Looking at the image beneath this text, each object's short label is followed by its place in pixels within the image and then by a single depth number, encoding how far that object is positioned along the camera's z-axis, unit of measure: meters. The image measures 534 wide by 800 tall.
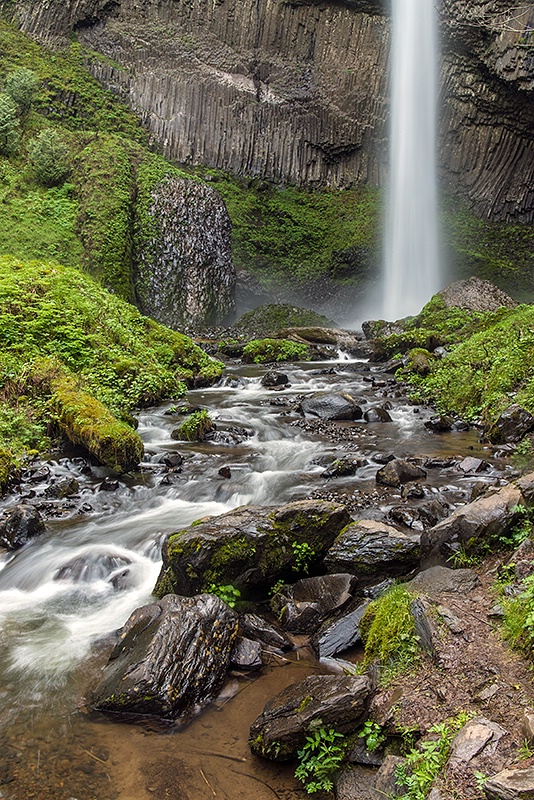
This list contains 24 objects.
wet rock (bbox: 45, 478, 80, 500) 7.38
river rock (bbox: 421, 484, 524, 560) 4.64
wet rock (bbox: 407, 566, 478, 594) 4.18
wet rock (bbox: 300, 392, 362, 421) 11.05
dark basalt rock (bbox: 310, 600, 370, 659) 4.30
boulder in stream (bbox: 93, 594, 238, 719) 3.75
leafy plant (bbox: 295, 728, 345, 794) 3.06
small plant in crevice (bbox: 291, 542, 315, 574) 5.25
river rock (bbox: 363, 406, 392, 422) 10.86
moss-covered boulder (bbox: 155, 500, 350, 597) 5.03
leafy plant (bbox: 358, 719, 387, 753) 3.10
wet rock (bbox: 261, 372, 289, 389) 14.30
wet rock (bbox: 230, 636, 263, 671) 4.19
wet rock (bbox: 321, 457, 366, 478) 7.90
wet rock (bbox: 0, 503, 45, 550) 6.17
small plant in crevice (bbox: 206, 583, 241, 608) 4.90
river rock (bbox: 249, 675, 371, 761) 3.21
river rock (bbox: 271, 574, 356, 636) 4.64
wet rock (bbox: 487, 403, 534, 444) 8.65
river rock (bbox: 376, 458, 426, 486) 7.29
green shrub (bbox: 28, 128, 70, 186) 22.86
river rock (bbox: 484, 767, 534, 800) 2.19
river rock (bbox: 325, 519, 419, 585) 5.03
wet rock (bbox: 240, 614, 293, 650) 4.43
